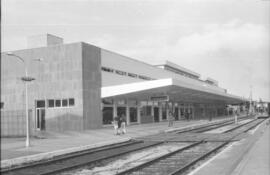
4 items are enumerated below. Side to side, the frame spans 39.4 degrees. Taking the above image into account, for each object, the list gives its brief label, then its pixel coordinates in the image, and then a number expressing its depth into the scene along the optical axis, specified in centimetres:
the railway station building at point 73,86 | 3319
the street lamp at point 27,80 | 1673
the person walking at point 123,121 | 2775
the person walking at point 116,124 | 2709
